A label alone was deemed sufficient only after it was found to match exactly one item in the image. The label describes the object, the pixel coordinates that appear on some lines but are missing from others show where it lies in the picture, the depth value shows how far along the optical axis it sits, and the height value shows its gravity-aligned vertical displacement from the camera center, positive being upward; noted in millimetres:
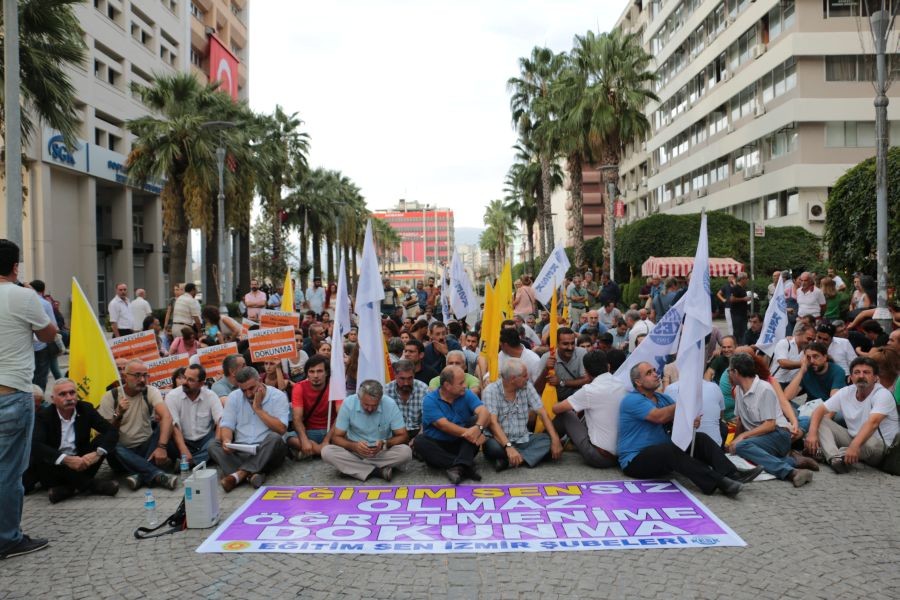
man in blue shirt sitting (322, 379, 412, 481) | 7531 -1447
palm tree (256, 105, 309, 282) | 35866 +7812
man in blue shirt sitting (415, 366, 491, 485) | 7539 -1354
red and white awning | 33844 +1276
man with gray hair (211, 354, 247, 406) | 8625 -935
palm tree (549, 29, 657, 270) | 34062 +9220
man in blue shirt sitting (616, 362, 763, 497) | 6977 -1478
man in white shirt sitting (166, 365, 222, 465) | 8039 -1254
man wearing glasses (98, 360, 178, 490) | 7763 -1234
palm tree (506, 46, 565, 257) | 42406 +12012
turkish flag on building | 52625 +17138
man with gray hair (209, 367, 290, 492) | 7574 -1365
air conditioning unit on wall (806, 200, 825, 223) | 34469 +3785
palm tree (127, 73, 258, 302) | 27188 +5452
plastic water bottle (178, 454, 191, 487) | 7797 -1791
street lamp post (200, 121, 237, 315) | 25422 +3267
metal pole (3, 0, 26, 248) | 12602 +3023
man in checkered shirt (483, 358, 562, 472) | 7883 -1348
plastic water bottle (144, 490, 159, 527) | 6484 -1881
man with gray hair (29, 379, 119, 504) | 6957 -1394
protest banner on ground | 5688 -1879
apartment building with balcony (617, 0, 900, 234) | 34031 +9794
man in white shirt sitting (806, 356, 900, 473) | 7434 -1353
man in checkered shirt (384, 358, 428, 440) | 8484 -1161
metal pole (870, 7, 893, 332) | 13016 +2673
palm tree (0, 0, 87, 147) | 15922 +5248
